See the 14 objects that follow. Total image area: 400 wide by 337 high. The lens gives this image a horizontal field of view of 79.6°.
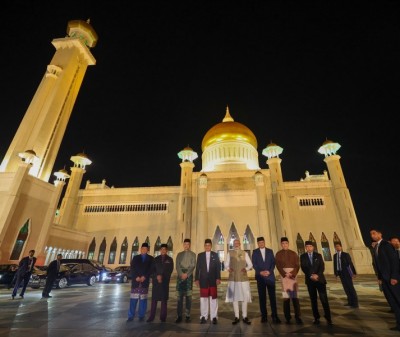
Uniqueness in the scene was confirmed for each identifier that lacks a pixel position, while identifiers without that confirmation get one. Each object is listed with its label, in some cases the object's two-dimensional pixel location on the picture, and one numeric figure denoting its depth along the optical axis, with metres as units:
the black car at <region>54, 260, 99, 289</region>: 12.98
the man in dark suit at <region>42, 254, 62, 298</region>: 8.94
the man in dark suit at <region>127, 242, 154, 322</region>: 5.23
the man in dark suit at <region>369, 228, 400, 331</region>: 4.55
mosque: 21.58
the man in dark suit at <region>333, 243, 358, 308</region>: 6.60
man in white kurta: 5.11
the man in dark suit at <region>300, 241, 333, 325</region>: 5.00
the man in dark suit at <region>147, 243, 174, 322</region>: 5.14
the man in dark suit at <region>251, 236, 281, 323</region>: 5.00
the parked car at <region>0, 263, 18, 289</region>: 12.77
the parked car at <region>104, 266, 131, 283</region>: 17.17
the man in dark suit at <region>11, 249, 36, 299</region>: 9.16
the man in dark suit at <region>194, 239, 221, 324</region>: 5.10
